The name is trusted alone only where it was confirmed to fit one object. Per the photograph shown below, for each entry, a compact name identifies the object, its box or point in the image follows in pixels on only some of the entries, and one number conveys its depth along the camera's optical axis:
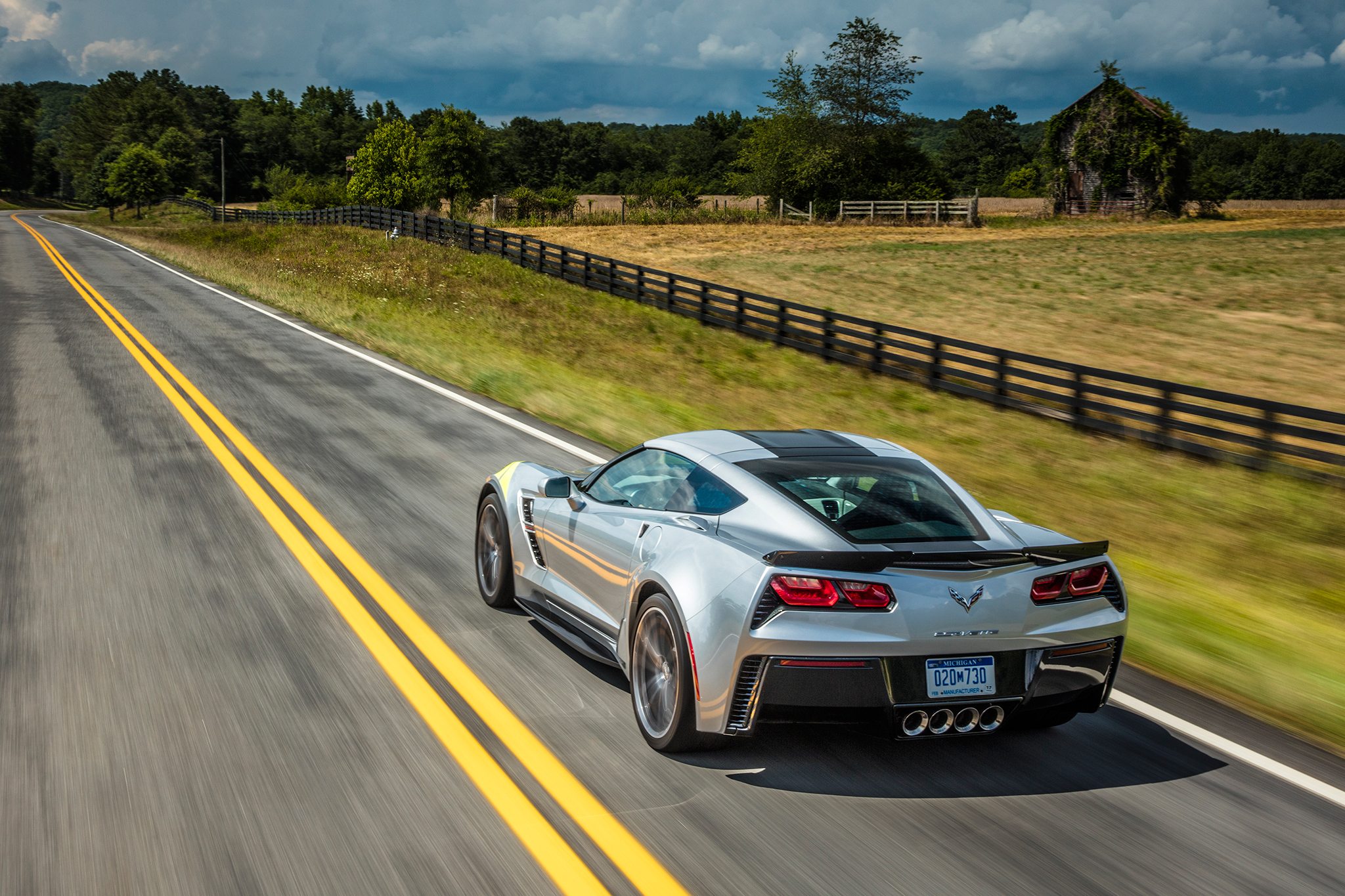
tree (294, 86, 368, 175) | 178.88
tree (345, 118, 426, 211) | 105.31
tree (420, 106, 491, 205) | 95.06
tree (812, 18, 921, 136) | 81.06
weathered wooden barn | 57.16
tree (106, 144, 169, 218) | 101.38
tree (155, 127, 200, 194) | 117.31
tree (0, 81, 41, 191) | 167.38
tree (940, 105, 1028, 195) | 143.88
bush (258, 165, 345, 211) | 122.06
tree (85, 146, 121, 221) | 104.36
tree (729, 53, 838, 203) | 75.56
